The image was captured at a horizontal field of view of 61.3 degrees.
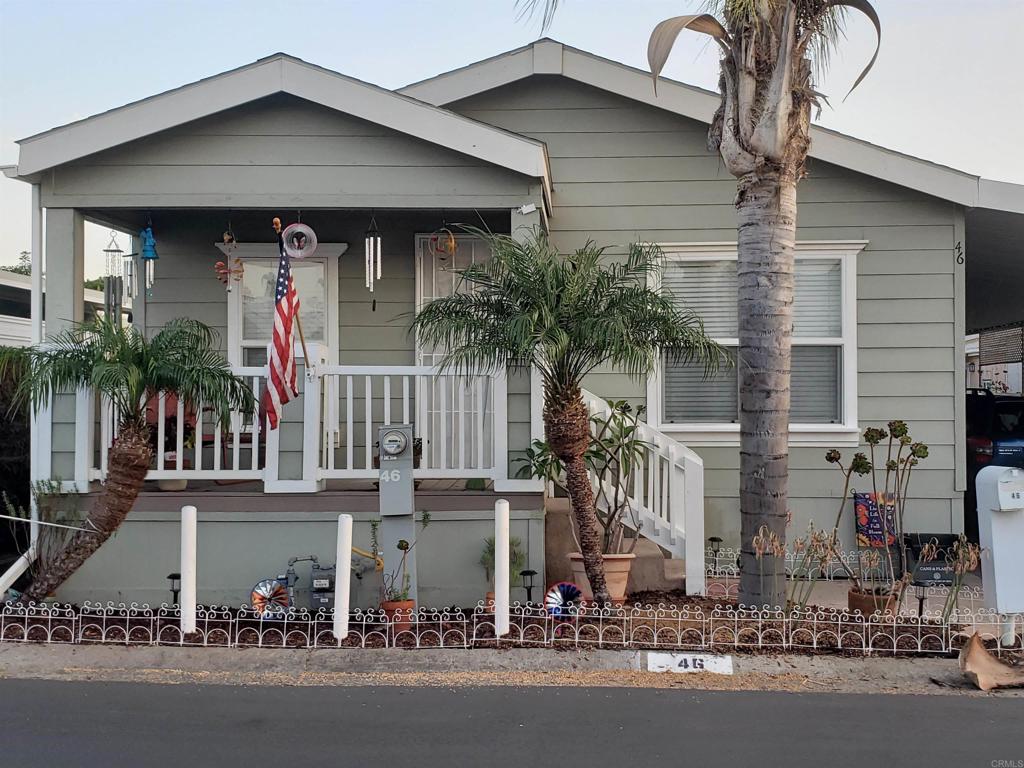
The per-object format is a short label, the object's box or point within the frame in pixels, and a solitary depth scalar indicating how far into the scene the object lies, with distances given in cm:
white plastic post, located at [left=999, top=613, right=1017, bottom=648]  528
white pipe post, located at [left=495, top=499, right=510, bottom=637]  545
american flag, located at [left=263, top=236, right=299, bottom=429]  616
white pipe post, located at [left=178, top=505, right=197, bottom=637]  551
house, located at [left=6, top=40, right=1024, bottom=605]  648
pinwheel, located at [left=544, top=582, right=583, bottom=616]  591
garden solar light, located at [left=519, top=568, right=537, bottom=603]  630
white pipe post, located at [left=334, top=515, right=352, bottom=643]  546
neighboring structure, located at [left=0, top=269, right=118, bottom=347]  1716
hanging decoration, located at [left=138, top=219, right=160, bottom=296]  750
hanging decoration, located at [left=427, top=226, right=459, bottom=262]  829
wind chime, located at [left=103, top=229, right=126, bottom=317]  743
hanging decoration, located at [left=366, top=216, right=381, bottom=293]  754
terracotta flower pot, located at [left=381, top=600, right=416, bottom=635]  576
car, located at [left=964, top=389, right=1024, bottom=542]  934
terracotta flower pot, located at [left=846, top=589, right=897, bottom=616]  573
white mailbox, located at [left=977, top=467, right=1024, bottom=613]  523
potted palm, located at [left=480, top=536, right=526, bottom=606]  643
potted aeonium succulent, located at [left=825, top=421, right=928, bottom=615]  586
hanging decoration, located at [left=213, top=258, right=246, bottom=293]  812
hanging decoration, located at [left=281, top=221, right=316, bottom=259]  662
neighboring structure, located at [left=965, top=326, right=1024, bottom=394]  2191
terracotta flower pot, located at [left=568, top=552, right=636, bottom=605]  657
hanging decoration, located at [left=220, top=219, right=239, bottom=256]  799
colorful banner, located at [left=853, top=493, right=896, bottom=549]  753
